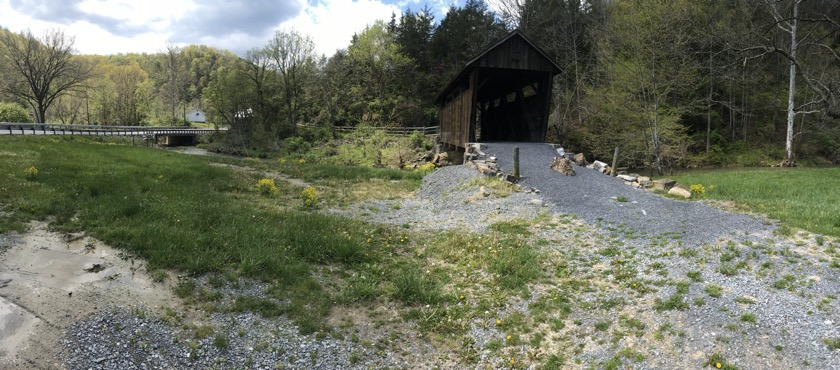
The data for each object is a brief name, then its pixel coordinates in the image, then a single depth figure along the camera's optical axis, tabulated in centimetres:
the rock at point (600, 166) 1627
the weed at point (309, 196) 1196
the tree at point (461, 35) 4106
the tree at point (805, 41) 2366
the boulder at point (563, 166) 1461
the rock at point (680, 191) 1190
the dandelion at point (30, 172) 1085
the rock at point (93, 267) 625
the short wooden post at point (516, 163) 1393
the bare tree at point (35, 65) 3806
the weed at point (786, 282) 586
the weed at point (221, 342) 486
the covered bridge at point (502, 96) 1847
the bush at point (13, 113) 3944
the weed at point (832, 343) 458
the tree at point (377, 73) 4320
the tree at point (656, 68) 2138
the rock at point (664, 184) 1294
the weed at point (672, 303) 560
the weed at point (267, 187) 1346
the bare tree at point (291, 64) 4653
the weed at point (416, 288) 624
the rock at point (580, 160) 1702
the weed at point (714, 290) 577
